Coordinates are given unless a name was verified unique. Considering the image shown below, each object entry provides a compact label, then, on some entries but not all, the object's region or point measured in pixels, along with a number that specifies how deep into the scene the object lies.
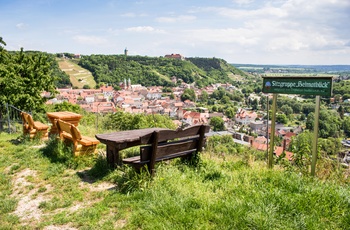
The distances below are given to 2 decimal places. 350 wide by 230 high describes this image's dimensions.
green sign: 3.27
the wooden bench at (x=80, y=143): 4.77
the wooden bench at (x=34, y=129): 6.41
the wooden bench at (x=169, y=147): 3.41
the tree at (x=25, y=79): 12.55
